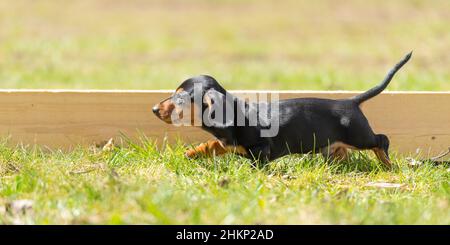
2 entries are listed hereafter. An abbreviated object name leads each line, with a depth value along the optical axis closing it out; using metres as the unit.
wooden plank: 8.65
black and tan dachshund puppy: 7.63
